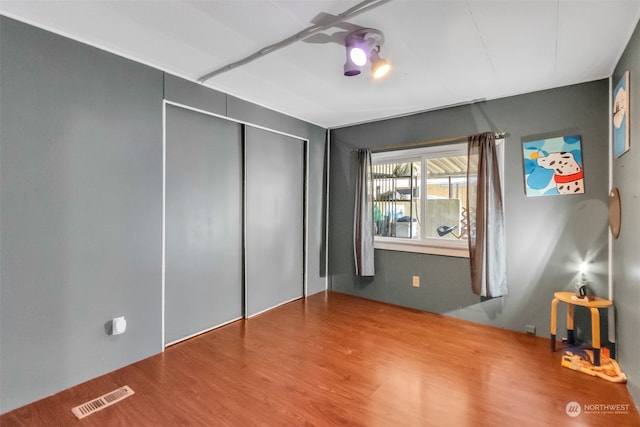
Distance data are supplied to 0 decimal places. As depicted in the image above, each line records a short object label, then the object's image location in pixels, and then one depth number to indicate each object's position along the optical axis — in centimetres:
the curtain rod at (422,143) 302
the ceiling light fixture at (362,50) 184
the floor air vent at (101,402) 179
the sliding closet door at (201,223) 263
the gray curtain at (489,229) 295
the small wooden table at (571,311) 226
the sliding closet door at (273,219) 334
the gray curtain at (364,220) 384
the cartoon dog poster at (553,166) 265
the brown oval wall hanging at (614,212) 222
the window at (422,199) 338
